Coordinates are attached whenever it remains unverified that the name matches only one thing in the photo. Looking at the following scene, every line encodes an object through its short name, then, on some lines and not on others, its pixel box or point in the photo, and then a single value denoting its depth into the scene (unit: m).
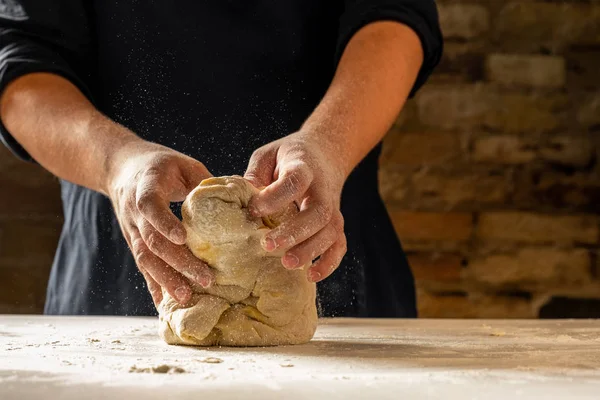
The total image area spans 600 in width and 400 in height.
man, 1.57
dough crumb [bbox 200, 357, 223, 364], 0.87
